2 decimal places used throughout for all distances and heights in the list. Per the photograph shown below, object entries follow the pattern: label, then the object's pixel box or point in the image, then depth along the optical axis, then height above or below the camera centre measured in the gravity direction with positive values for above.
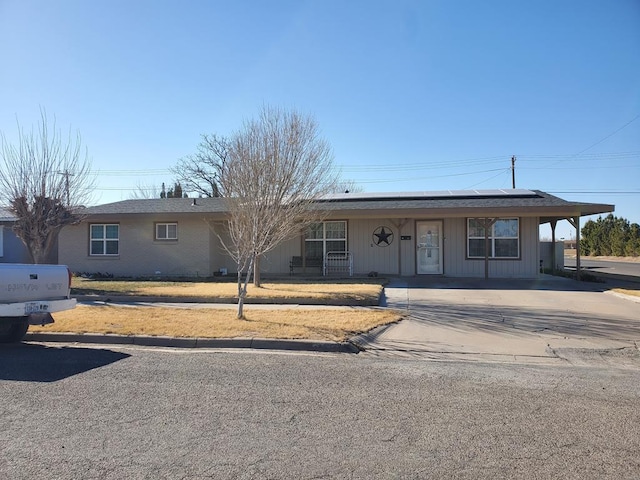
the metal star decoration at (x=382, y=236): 18.97 +0.66
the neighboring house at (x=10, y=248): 22.88 +0.40
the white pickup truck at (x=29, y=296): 7.01 -0.60
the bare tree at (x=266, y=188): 10.70 +1.79
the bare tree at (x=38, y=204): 15.00 +1.61
